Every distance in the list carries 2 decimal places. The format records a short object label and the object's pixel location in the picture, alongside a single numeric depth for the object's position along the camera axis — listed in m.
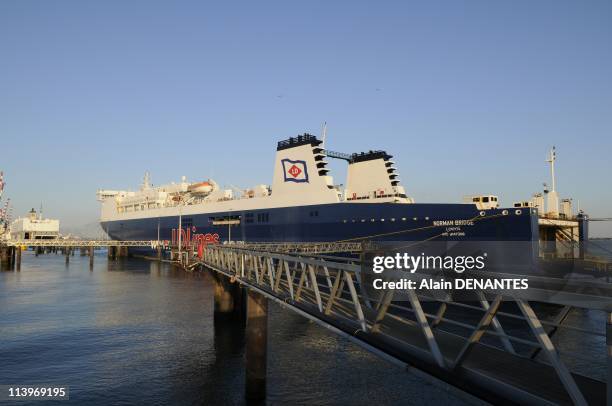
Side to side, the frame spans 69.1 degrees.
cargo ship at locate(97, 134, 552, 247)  44.53
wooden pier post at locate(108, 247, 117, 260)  102.15
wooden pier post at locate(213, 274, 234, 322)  30.31
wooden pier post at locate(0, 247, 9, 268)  80.06
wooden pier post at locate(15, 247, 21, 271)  72.84
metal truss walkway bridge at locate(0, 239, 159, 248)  80.81
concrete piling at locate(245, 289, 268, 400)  18.39
